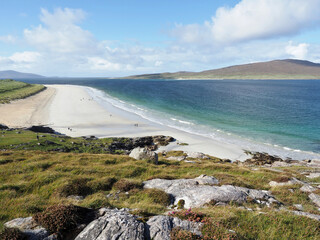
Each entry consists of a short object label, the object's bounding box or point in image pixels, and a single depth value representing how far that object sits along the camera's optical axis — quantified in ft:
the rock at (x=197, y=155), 107.14
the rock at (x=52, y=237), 19.32
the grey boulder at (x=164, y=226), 20.49
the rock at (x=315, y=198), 38.63
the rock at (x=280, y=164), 100.22
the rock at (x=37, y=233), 19.13
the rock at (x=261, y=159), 107.45
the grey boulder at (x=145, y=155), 70.94
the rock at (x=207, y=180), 43.17
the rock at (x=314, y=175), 66.46
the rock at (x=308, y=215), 27.88
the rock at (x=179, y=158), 93.40
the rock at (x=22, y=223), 20.66
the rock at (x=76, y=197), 32.93
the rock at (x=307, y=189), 45.03
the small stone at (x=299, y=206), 35.40
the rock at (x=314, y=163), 96.84
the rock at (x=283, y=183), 50.12
